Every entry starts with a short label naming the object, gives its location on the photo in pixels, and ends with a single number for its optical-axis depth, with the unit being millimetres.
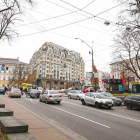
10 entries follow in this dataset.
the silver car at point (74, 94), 25088
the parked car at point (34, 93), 24891
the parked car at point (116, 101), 17300
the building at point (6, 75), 92812
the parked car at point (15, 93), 24431
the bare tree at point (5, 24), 13633
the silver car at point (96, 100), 14120
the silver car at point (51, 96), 16797
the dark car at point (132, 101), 14434
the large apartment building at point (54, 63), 91088
